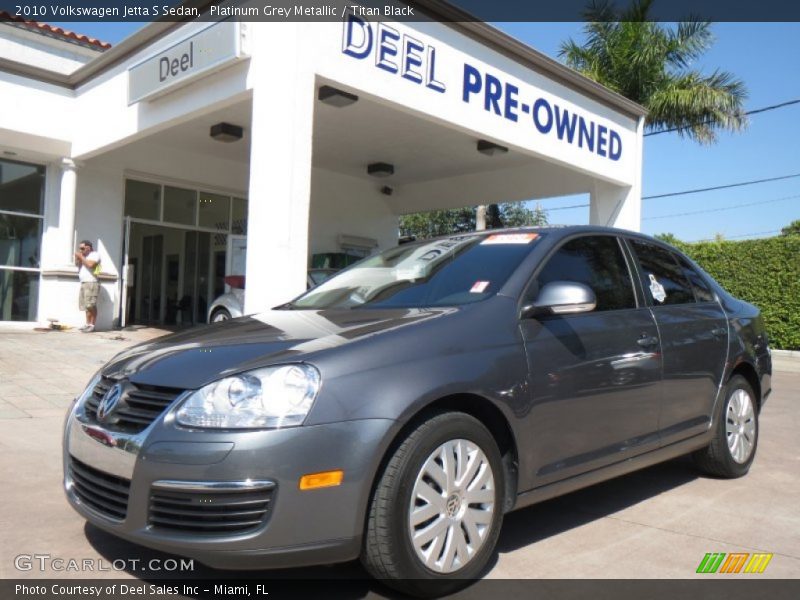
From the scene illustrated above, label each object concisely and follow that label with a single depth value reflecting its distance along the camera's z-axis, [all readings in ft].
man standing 40.81
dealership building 26.30
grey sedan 8.29
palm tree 58.44
